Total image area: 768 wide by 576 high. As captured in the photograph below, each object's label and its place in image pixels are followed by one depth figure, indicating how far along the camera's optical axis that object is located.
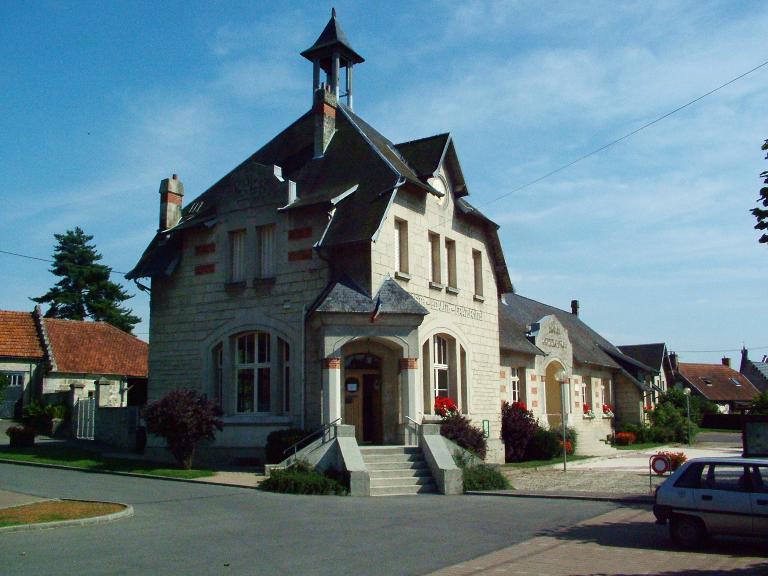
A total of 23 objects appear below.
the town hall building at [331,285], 21.08
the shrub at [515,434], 27.22
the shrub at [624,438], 39.88
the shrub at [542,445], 27.77
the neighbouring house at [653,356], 53.47
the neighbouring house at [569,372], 31.33
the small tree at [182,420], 19.86
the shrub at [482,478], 18.55
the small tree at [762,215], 10.12
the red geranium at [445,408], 22.56
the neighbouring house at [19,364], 35.47
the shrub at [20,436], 25.20
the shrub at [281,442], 19.97
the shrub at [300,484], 16.98
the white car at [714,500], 10.45
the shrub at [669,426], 41.00
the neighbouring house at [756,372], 87.81
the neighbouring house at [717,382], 73.88
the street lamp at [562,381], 23.62
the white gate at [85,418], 28.67
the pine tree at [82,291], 58.62
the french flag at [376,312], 20.13
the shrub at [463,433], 21.44
